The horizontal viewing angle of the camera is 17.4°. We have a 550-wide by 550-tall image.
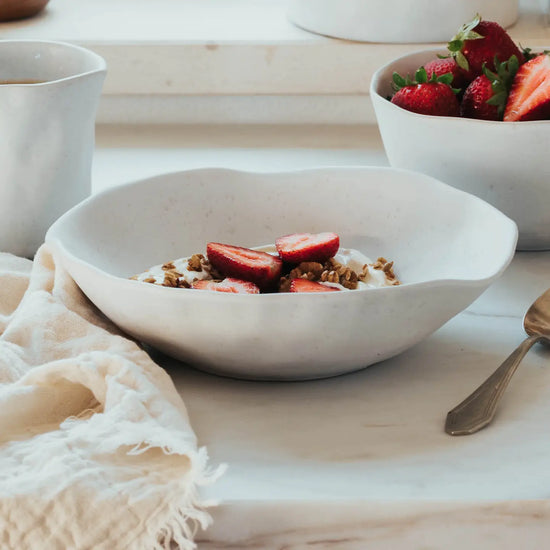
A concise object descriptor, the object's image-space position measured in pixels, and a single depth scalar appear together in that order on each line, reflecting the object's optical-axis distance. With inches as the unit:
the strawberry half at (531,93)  36.2
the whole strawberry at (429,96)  37.0
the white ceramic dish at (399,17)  46.0
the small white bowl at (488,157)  35.9
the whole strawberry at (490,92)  36.8
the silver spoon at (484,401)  30.3
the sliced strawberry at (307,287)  31.8
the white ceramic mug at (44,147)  35.2
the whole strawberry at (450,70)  38.1
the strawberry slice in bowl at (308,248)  33.4
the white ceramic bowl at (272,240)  30.4
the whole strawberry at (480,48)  37.8
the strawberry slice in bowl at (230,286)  31.7
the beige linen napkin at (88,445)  27.8
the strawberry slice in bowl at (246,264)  32.6
